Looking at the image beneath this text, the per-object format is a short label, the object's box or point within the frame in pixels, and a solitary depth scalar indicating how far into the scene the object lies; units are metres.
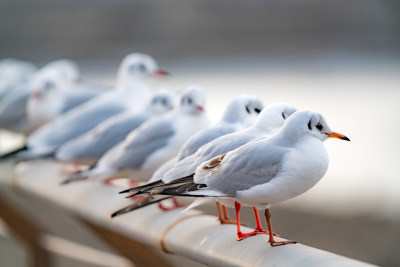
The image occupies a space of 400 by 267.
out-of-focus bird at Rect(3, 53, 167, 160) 12.09
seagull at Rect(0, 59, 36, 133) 16.78
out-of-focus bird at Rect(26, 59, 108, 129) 15.62
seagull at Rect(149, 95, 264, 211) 7.01
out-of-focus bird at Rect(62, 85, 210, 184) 9.04
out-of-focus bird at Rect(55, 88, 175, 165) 10.78
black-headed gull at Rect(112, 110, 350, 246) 5.72
